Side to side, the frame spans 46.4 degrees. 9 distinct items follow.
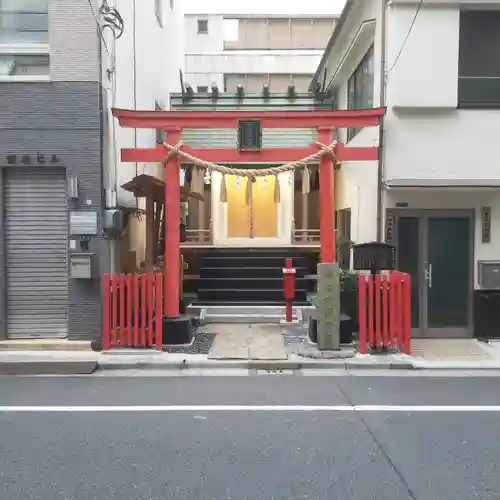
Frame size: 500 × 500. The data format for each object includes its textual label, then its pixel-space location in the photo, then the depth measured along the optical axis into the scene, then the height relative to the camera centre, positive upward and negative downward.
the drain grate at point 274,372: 8.18 -1.76
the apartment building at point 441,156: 9.69 +1.56
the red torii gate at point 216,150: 9.41 +1.60
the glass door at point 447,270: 10.29 -0.39
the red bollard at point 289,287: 11.14 -0.75
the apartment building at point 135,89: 10.34 +3.38
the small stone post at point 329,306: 8.80 -0.89
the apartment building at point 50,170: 9.34 +1.24
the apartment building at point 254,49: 26.53 +9.50
